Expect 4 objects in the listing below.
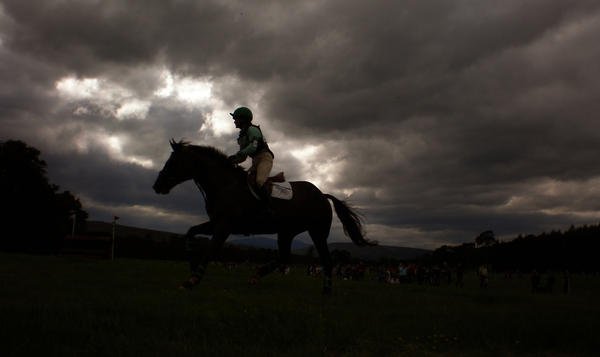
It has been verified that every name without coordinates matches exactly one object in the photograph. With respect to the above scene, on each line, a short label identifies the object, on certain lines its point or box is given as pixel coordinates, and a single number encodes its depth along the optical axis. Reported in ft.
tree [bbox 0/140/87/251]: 116.98
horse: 24.80
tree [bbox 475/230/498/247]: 478.18
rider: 25.55
